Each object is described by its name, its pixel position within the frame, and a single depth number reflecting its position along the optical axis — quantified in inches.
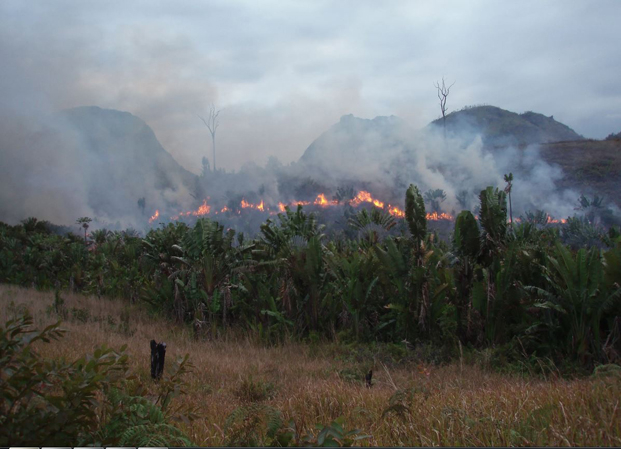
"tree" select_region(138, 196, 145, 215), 2682.1
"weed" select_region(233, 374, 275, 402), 203.2
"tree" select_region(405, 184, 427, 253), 332.8
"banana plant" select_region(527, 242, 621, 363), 263.7
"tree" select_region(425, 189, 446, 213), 2151.8
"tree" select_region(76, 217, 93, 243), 934.4
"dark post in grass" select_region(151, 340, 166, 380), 215.2
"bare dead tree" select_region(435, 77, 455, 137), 2336.7
